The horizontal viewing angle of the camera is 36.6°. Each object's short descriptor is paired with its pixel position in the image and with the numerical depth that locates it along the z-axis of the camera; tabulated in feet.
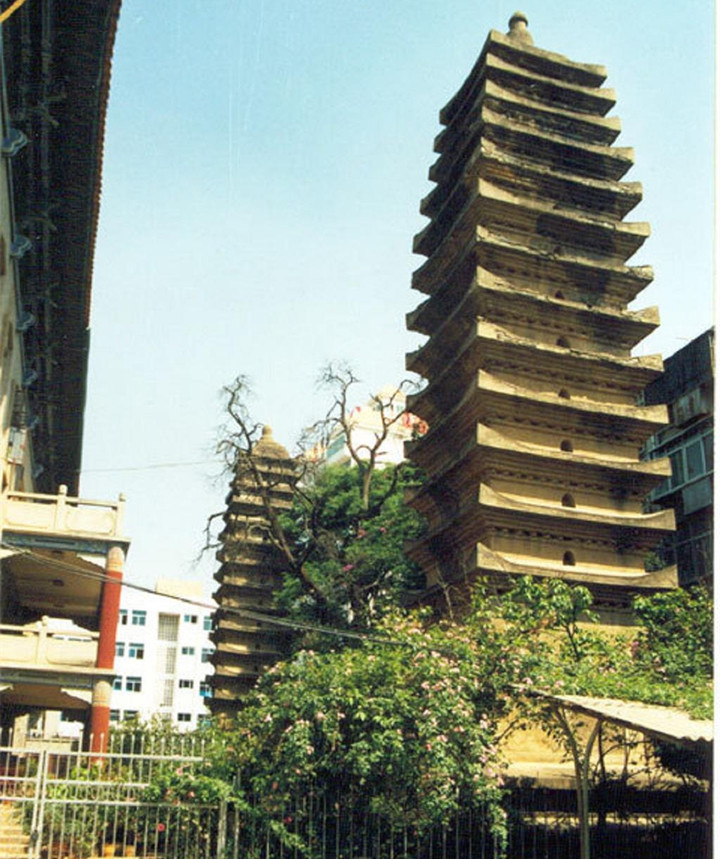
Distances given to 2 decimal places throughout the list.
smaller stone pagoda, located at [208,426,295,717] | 129.08
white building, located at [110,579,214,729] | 240.53
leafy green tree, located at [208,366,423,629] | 99.66
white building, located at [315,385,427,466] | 263.49
